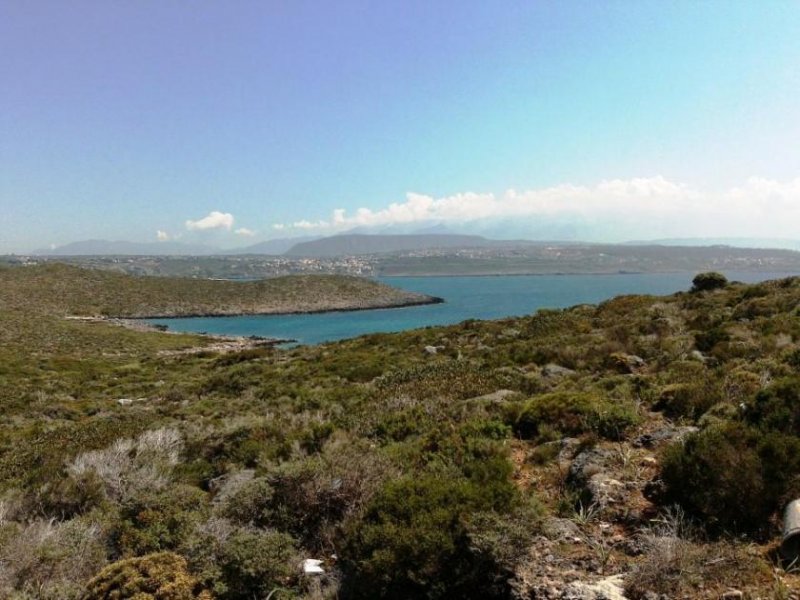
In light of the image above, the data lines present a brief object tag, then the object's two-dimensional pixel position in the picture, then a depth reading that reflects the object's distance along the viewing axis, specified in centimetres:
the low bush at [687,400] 865
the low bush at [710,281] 3056
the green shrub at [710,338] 1474
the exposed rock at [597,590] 412
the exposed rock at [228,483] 770
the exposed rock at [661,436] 750
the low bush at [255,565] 530
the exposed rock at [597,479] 604
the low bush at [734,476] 507
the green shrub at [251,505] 671
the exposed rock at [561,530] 527
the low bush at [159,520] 625
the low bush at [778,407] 638
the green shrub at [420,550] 464
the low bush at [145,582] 488
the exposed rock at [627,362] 1419
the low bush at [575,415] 815
